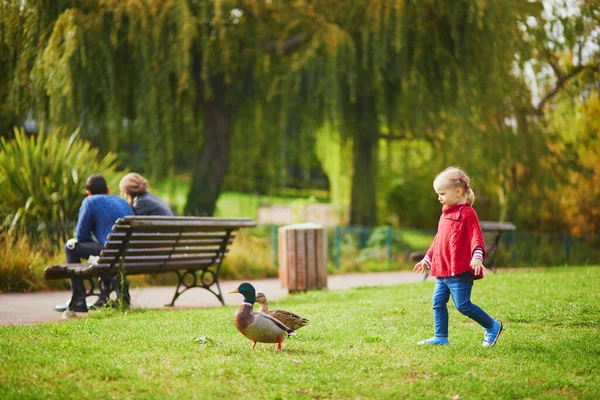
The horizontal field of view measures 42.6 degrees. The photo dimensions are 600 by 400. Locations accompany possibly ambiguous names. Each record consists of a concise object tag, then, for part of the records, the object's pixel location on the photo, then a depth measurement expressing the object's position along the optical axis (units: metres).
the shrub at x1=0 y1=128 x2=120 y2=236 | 12.24
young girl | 6.15
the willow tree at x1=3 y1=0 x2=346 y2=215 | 13.76
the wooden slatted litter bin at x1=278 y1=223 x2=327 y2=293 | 11.05
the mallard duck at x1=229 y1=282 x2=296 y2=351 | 5.67
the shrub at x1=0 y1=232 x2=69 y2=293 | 10.41
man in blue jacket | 8.77
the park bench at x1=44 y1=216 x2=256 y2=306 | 8.20
